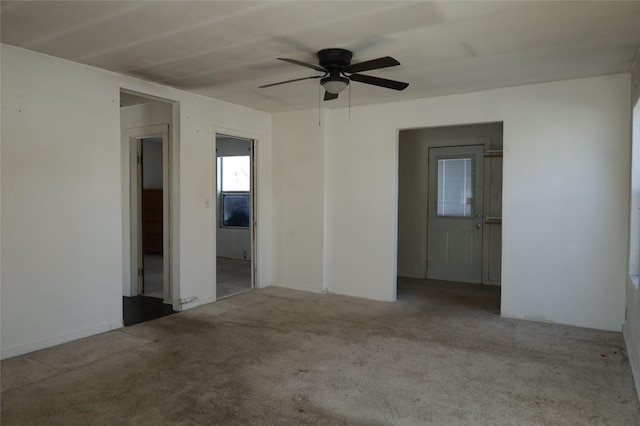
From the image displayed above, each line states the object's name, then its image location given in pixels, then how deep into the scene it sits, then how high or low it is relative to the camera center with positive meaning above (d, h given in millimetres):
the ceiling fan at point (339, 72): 3385 +1016
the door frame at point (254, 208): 5922 -149
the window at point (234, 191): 8547 +137
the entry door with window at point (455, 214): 6359 -231
